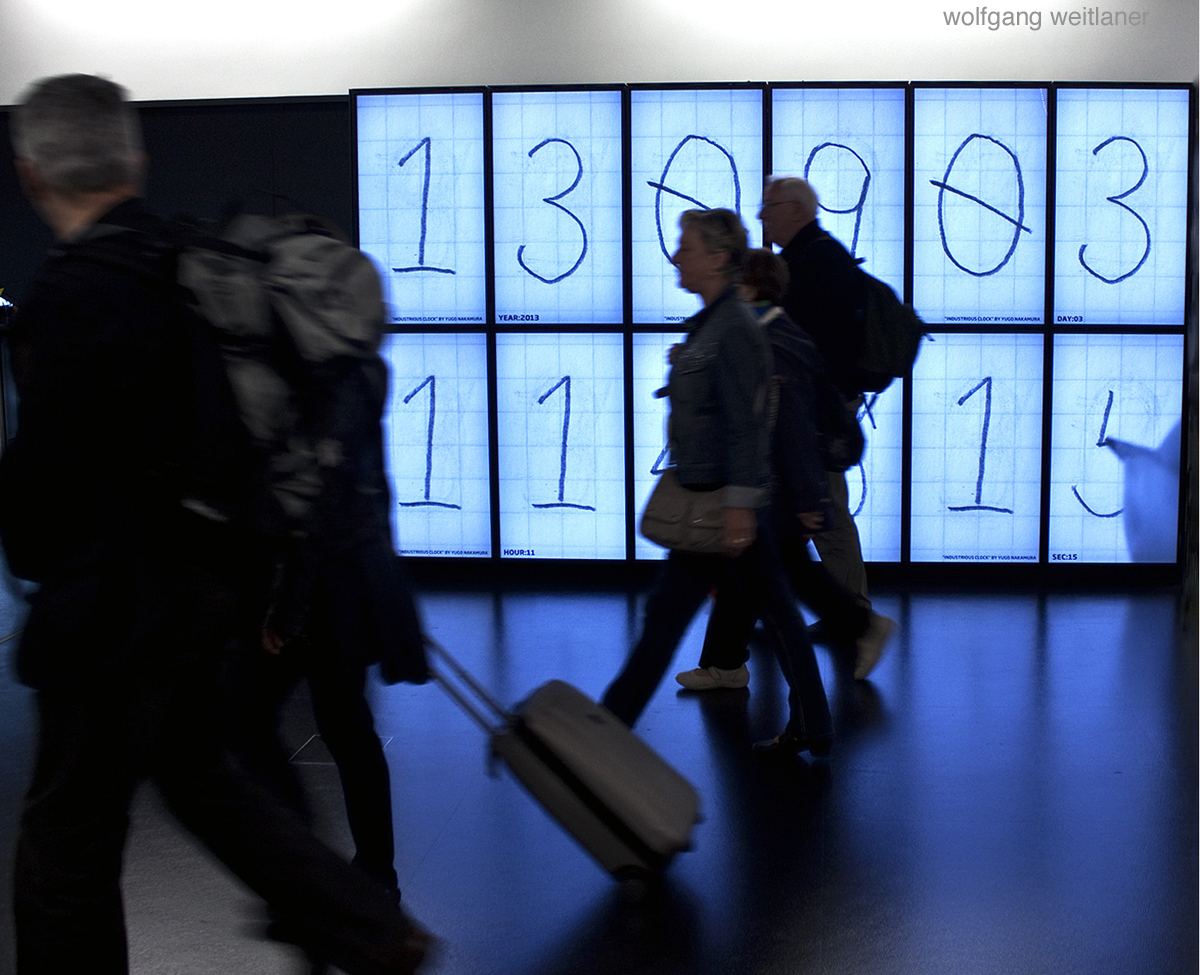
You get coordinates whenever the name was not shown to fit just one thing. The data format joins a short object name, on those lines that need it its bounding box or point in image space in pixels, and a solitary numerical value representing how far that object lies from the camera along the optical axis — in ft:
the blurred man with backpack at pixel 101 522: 6.02
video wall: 19.83
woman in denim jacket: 10.64
